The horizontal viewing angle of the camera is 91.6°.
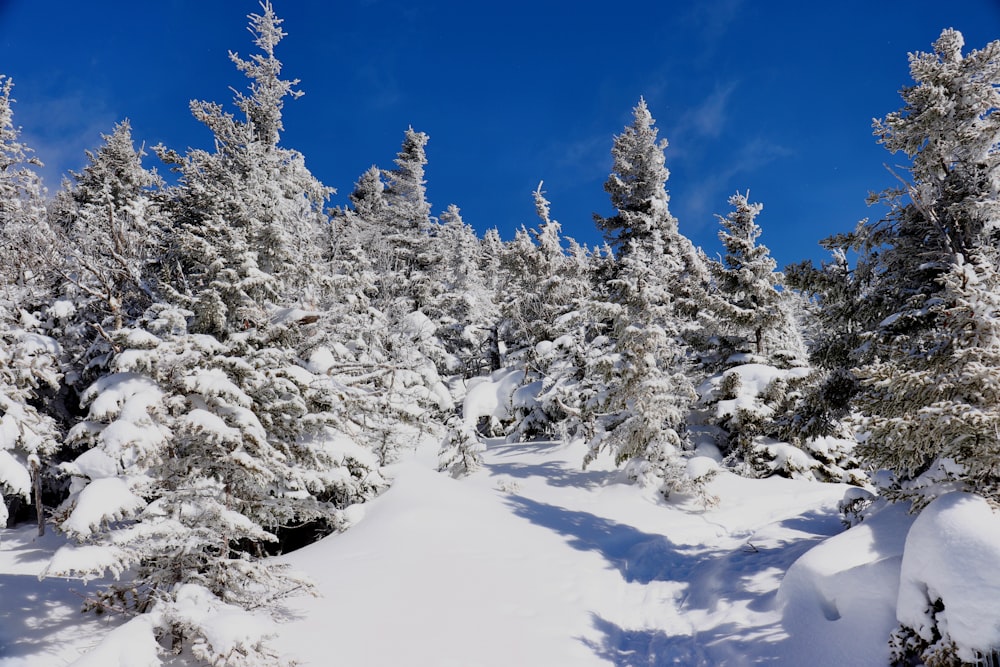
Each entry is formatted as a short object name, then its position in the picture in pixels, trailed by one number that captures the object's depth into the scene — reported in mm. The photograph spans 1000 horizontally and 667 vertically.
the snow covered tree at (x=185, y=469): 6207
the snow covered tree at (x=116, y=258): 13727
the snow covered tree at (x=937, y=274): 6137
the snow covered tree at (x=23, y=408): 7934
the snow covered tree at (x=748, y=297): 18516
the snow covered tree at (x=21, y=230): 15242
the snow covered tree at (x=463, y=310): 34125
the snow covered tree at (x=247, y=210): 11328
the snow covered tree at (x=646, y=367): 16062
